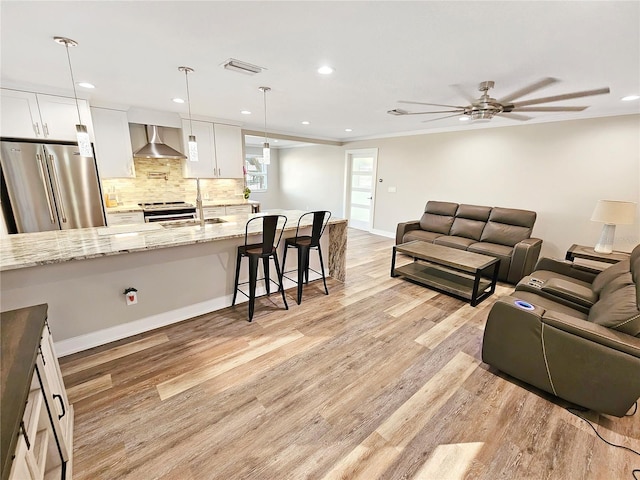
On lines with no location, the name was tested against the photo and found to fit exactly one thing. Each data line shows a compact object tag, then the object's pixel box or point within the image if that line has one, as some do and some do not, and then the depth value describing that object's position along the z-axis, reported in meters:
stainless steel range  4.27
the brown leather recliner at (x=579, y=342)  1.64
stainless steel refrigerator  3.12
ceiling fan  2.54
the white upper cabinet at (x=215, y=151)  4.70
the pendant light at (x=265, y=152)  3.11
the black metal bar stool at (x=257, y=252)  2.63
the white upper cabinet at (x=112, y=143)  3.86
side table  3.24
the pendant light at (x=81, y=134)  1.93
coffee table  3.26
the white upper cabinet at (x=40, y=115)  3.02
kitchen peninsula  2.01
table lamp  3.21
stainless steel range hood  4.21
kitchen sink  2.95
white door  6.79
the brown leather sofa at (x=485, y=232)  3.76
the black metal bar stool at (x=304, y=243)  3.07
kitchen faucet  2.93
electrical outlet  2.42
